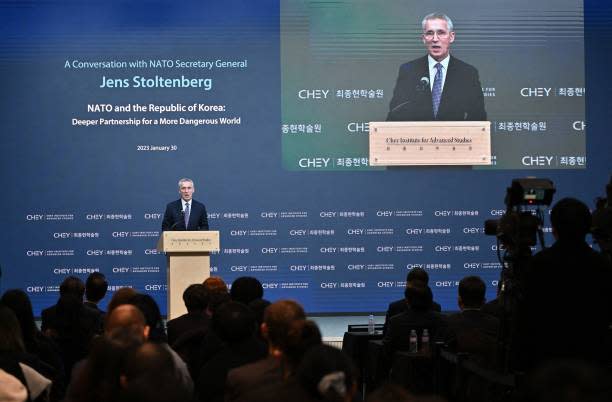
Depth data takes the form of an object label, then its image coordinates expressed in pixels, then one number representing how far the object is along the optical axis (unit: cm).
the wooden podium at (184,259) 1719
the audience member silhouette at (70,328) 1009
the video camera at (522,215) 759
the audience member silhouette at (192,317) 970
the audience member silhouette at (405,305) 1205
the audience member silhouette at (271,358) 574
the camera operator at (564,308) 666
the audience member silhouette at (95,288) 1191
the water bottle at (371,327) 1303
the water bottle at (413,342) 1041
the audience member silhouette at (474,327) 852
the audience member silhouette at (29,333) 795
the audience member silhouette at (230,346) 721
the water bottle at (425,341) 1020
